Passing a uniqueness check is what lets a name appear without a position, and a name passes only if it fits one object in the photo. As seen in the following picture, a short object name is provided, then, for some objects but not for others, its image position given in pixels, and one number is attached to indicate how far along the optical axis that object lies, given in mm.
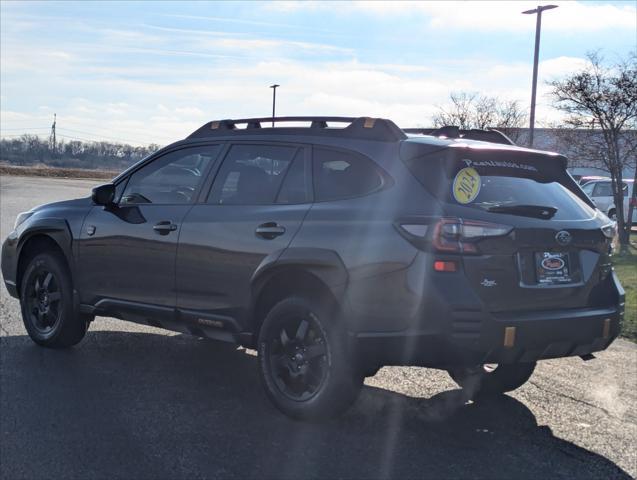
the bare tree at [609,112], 17500
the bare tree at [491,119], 26234
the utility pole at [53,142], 103800
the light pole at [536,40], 21781
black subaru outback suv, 4320
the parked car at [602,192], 26312
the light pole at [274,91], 46412
